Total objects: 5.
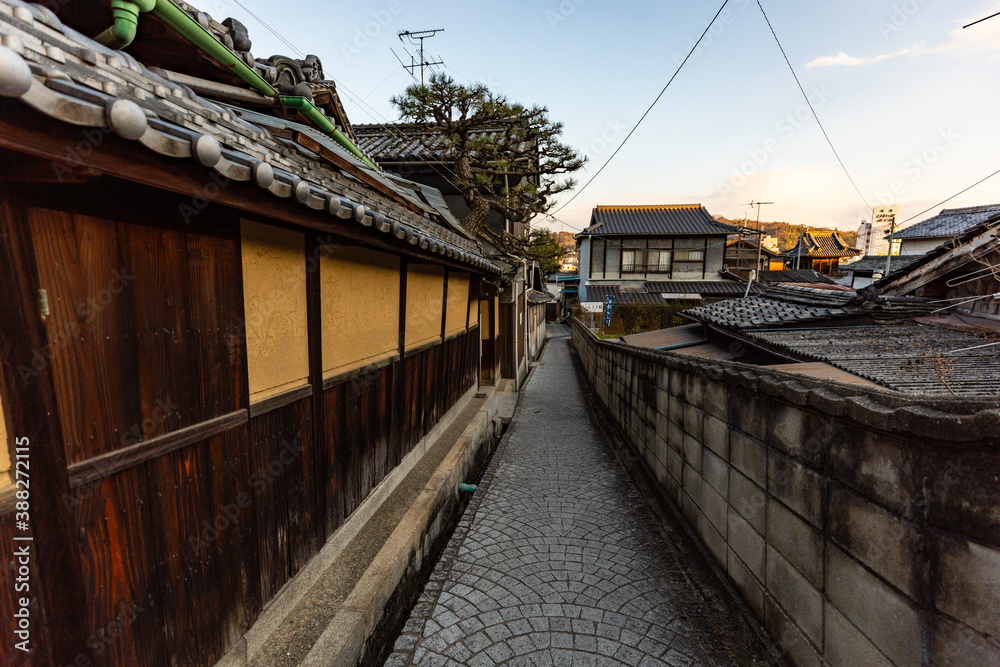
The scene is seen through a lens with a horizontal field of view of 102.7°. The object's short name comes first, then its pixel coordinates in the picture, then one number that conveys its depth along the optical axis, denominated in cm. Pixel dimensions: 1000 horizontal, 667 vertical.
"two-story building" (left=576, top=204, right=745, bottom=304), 3095
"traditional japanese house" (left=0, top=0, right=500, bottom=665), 165
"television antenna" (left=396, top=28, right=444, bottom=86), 1645
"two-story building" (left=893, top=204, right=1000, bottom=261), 2894
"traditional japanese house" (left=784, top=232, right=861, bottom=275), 5079
